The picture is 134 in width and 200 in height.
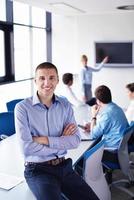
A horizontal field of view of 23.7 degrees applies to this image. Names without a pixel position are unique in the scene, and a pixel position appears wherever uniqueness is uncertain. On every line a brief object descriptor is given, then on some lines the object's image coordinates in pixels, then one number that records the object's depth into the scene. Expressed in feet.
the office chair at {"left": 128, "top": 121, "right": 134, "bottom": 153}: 12.64
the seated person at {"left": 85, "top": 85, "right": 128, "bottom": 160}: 11.22
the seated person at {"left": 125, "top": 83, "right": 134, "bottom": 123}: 13.69
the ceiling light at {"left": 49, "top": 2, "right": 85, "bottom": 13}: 20.78
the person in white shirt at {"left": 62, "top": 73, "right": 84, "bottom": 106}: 16.40
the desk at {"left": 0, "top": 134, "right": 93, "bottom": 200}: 6.80
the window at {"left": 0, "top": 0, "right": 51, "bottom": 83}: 22.99
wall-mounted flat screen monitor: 26.32
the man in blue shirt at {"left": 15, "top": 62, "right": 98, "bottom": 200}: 7.47
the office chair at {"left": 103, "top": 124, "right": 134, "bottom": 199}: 10.95
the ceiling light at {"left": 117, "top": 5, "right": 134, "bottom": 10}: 22.06
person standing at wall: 24.47
